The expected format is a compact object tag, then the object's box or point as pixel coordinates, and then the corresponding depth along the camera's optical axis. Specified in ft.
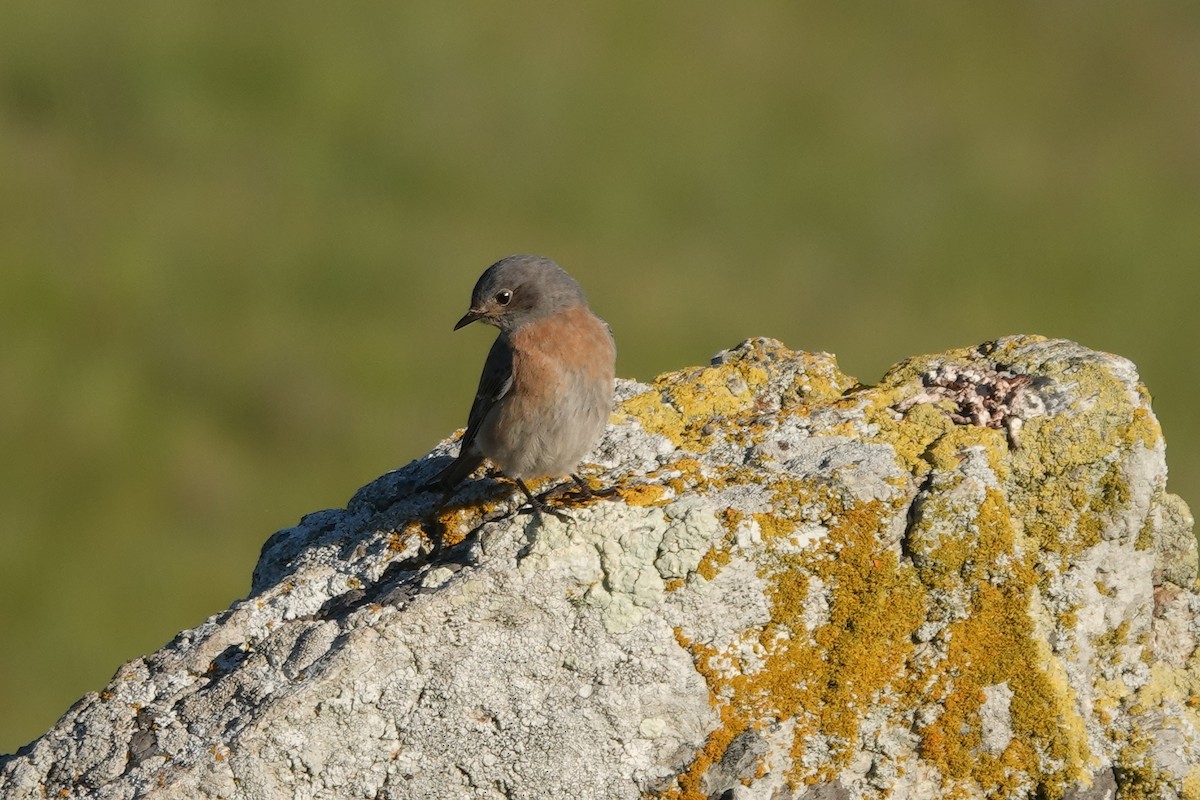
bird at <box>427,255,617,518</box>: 38.27
